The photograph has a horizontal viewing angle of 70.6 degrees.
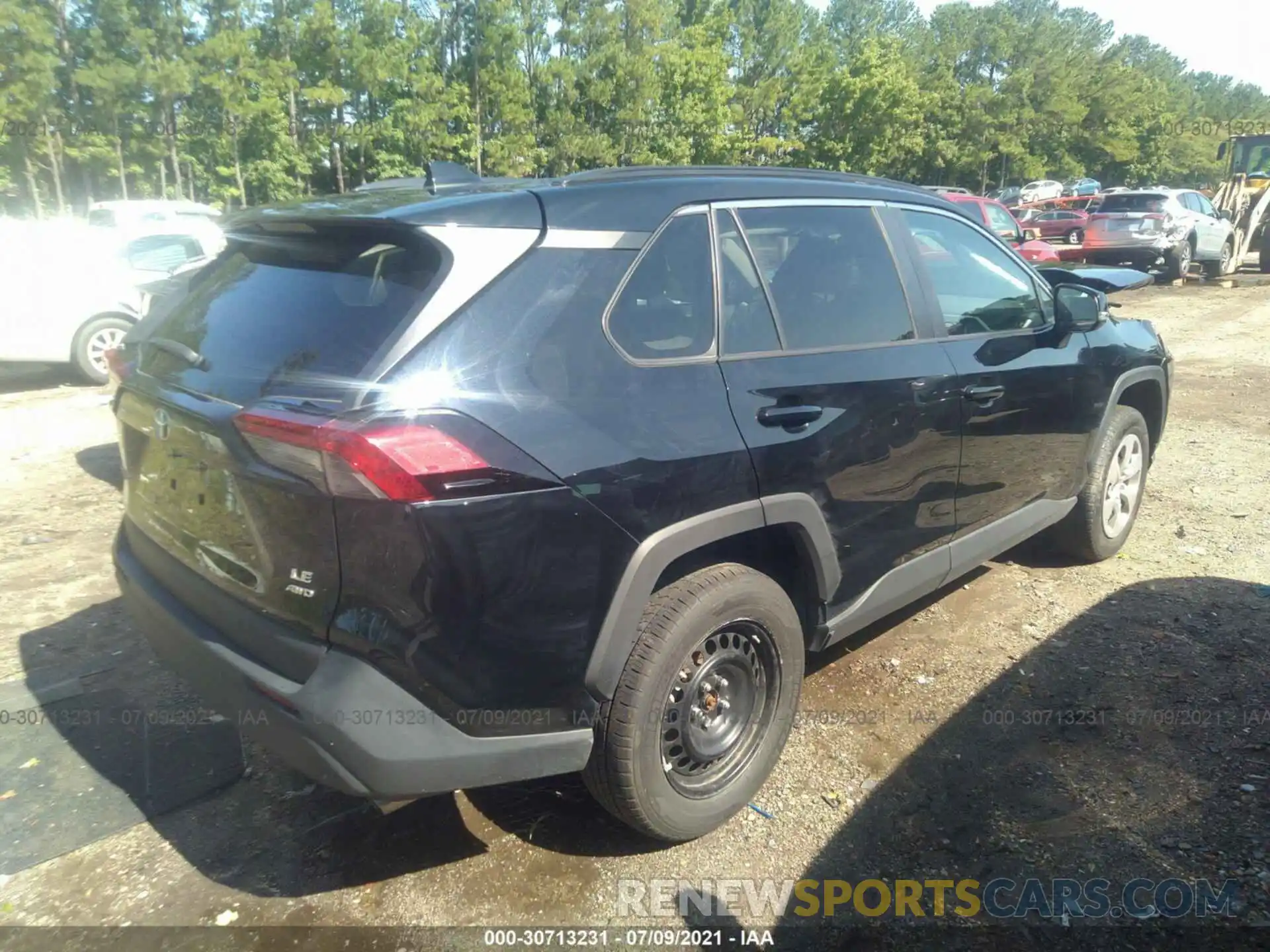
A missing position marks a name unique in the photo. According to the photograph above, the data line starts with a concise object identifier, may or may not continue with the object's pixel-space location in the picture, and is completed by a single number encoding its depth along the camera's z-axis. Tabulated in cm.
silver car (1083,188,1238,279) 1748
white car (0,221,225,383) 873
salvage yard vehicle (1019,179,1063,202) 4391
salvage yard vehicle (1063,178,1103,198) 4615
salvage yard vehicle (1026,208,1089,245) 3045
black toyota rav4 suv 210
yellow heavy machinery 1984
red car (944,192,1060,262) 1525
